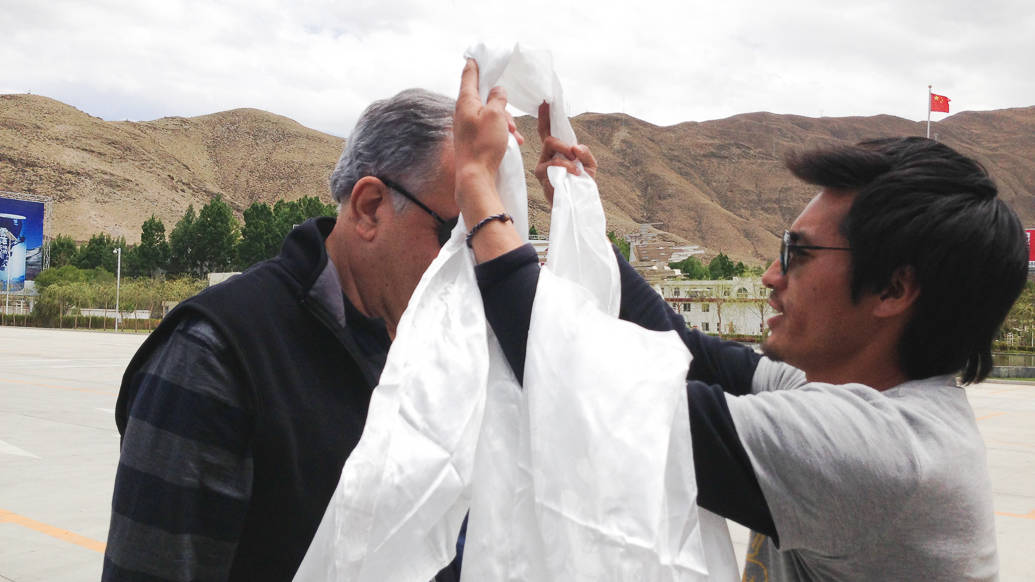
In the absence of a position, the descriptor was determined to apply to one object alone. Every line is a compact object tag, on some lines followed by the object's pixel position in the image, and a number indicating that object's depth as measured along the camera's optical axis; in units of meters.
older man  1.56
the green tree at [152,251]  77.75
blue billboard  57.88
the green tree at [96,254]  86.19
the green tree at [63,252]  91.12
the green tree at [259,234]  70.50
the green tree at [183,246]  76.06
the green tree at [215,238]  75.50
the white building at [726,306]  50.09
